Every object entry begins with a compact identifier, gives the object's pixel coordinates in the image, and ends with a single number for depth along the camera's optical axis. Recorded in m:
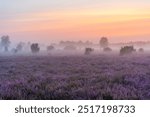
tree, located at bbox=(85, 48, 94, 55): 55.33
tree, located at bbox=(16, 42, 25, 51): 109.45
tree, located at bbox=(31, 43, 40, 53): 72.37
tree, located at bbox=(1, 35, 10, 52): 85.62
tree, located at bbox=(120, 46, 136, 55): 49.46
